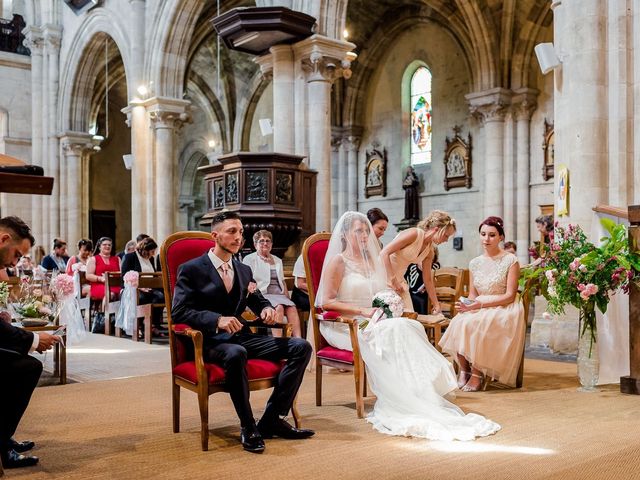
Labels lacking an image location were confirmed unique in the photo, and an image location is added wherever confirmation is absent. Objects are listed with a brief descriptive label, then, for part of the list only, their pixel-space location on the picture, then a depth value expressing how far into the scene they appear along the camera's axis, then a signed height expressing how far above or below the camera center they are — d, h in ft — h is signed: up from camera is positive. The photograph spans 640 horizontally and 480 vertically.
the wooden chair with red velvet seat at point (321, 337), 15.20 -2.02
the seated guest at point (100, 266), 34.15 -0.98
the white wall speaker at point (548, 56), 24.09 +6.50
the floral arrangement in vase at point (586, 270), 17.38 -0.65
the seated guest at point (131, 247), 32.68 -0.02
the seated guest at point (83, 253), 35.80 -0.32
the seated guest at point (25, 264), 29.41 -0.77
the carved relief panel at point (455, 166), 57.62 +6.55
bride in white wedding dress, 13.70 -2.31
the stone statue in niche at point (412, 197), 60.03 +4.16
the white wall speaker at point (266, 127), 39.47 +6.75
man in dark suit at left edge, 11.49 -1.96
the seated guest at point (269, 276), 23.65 -1.02
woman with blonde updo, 17.78 -0.04
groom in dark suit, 12.84 -1.35
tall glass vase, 17.89 -2.81
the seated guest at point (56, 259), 36.42 -0.63
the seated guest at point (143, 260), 31.76 -0.63
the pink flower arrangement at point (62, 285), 17.38 -0.99
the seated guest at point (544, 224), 28.60 +0.85
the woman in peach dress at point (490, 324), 18.20 -2.10
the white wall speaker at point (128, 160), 55.76 +6.92
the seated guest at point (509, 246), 33.42 -0.06
